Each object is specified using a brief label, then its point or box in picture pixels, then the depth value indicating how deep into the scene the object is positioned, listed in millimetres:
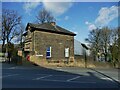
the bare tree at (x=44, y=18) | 25715
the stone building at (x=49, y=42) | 14646
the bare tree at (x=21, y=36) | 20928
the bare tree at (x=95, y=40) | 21217
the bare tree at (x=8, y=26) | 21039
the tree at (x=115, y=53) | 14646
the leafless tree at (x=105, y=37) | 20977
